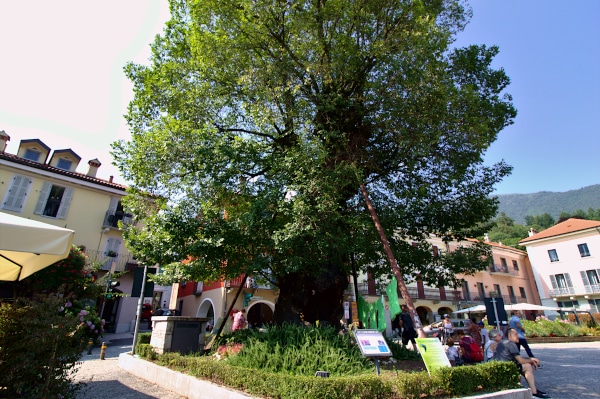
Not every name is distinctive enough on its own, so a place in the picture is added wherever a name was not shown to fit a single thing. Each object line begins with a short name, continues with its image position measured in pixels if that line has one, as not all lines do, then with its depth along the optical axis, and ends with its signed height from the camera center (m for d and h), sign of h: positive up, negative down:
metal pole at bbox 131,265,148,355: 9.61 +0.36
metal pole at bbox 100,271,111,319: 14.66 +1.05
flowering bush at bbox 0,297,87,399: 4.21 -0.39
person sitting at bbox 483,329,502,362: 8.66 -0.82
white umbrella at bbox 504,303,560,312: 22.39 +0.82
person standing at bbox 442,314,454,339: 14.08 -0.39
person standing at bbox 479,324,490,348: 11.65 -0.55
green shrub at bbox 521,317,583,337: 20.80 -0.56
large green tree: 8.92 +5.04
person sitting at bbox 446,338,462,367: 8.48 -0.86
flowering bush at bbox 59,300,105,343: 9.41 -0.08
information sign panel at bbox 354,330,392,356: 5.87 -0.41
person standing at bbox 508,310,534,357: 12.79 -0.17
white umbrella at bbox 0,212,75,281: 3.86 +0.94
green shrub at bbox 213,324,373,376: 6.56 -0.67
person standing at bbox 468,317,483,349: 12.80 -0.47
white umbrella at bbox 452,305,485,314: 22.92 +0.69
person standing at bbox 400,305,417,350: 12.54 -0.43
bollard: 11.23 -1.09
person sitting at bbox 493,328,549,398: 6.69 -0.78
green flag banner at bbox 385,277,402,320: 9.86 +0.61
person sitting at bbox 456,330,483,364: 9.05 -0.83
